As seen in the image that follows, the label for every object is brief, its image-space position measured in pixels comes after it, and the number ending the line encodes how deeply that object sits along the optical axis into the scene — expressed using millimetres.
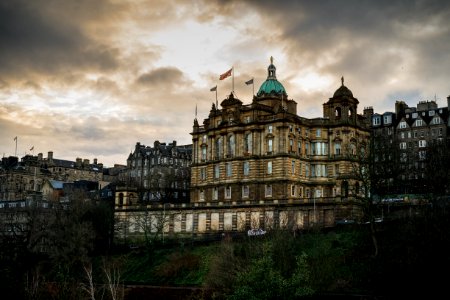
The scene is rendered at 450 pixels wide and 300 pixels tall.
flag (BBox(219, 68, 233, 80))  97912
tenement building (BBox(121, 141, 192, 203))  134125
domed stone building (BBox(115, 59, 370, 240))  94938
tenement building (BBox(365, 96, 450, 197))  74062
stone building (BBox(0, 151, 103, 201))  164825
